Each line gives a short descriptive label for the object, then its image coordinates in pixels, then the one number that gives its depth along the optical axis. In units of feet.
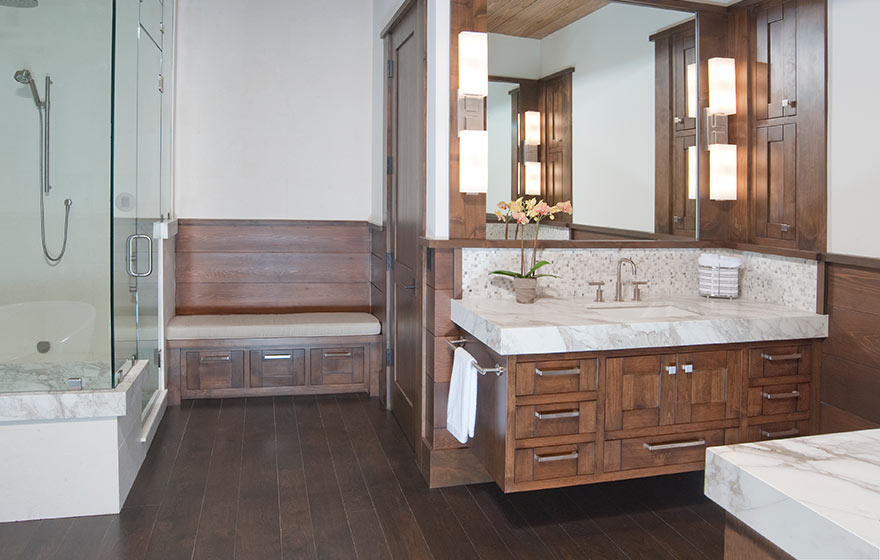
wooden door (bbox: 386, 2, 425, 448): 11.06
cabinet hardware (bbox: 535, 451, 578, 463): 8.32
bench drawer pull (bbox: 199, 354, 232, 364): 14.07
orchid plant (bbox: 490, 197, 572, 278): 9.97
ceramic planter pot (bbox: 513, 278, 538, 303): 9.86
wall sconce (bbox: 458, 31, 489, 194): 9.86
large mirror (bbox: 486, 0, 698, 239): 10.36
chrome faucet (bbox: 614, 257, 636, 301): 10.49
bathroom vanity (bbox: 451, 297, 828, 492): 8.27
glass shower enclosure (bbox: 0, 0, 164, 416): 8.94
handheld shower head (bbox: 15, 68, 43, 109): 8.98
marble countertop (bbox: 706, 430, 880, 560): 3.04
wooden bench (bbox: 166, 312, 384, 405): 14.01
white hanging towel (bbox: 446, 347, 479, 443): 9.01
